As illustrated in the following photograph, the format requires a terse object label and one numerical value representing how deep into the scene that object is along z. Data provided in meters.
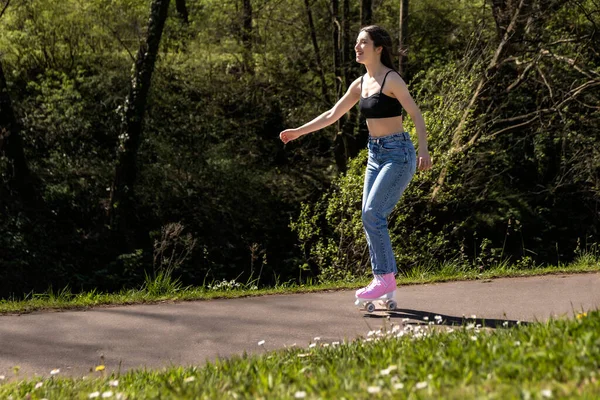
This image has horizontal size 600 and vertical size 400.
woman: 5.95
